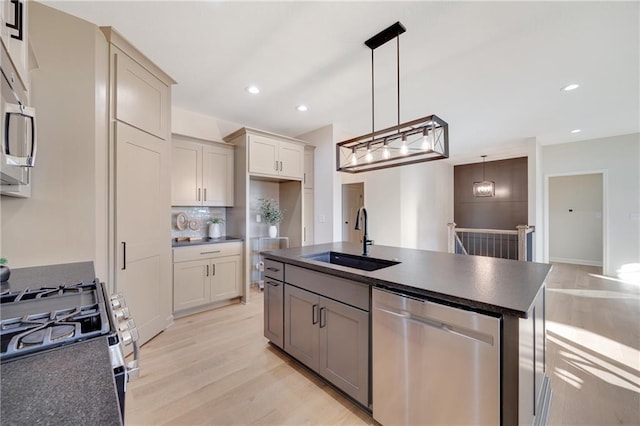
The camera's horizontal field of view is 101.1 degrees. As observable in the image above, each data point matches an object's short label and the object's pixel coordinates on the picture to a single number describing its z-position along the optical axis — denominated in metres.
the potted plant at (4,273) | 1.34
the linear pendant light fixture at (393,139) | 1.88
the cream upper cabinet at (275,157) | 3.71
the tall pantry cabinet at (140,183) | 2.18
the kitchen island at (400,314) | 1.10
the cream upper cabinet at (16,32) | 1.02
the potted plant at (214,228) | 3.76
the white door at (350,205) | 6.22
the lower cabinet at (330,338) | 1.62
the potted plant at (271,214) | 4.21
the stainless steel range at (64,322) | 0.67
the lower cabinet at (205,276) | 3.13
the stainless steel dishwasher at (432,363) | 1.13
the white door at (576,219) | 6.10
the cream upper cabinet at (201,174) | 3.37
